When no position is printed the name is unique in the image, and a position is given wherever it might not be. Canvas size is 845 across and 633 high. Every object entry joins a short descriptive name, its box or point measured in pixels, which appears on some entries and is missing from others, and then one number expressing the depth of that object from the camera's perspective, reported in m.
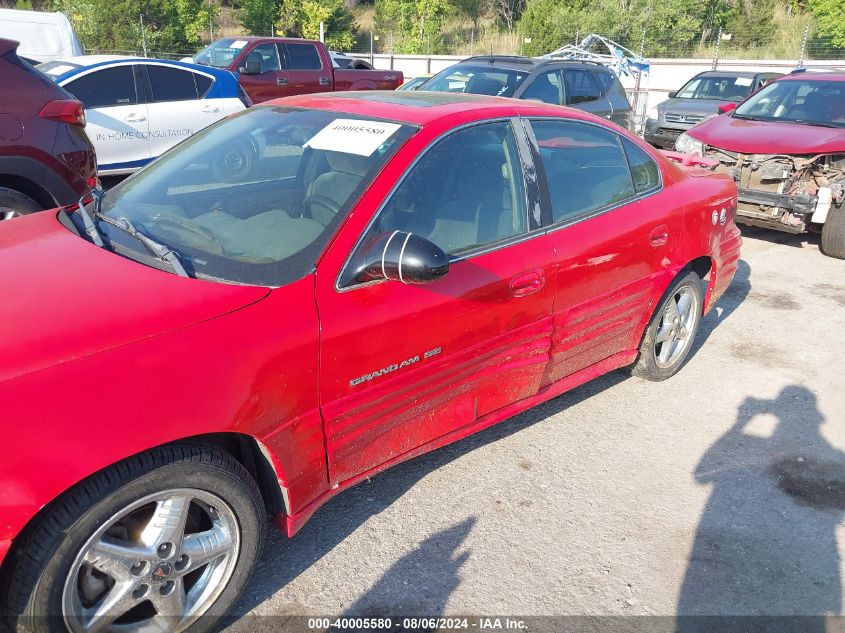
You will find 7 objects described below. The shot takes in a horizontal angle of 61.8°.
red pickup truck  12.52
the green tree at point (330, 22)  34.78
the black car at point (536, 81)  9.35
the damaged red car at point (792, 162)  7.16
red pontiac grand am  1.93
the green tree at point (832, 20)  25.89
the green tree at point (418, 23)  35.75
